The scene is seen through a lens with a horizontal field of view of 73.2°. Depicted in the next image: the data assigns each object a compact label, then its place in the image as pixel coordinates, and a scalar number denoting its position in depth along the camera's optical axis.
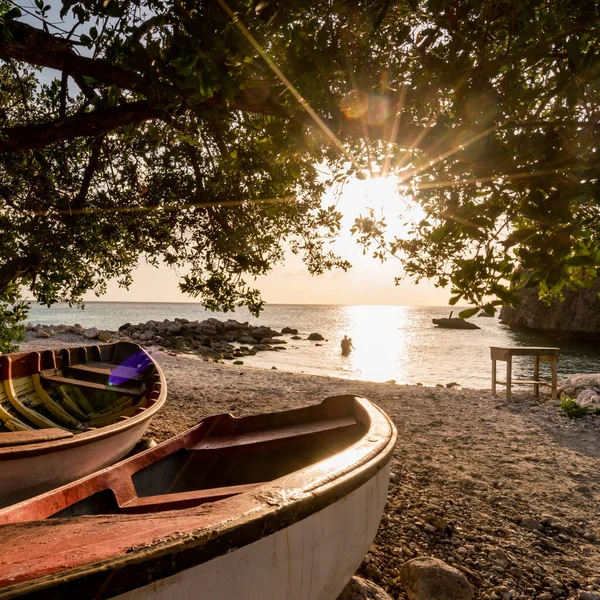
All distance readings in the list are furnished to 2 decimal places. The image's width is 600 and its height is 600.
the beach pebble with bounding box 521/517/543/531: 4.54
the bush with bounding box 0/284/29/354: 8.66
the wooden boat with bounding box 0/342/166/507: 3.83
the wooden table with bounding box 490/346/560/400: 10.95
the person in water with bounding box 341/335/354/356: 34.50
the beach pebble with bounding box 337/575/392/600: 3.14
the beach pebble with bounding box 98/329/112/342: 28.29
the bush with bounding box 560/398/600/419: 10.20
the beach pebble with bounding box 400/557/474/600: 3.24
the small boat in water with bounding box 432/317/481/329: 81.04
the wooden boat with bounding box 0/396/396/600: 1.40
